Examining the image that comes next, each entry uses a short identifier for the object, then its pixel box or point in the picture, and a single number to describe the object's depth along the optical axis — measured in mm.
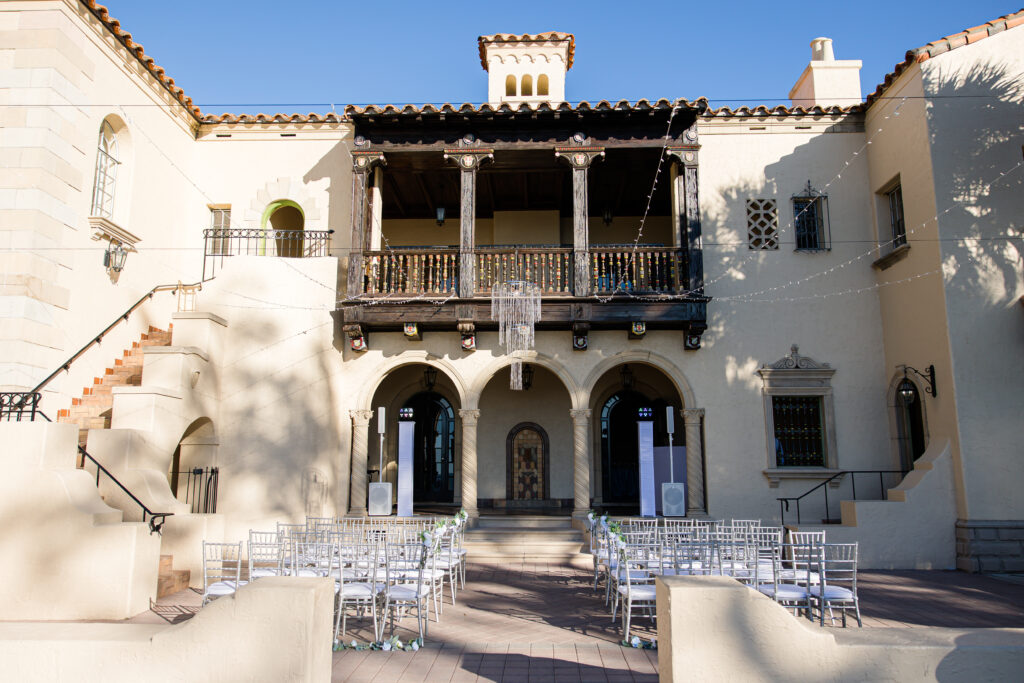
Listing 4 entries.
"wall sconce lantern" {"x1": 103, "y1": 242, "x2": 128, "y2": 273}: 11305
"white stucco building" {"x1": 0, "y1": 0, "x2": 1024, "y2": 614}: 10711
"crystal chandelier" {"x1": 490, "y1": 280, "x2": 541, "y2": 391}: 12398
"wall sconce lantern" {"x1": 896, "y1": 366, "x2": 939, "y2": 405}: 11578
